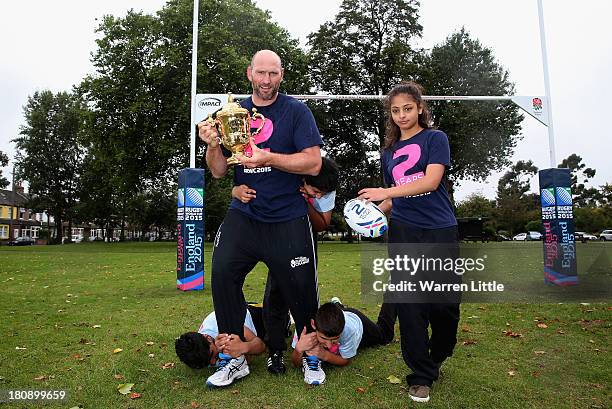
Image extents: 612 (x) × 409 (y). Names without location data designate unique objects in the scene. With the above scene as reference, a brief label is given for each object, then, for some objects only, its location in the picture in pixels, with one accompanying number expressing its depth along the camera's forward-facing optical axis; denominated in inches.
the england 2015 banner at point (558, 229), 360.5
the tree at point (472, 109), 1031.6
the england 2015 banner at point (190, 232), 346.3
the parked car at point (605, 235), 2122.7
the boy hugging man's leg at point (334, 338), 141.1
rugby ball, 133.9
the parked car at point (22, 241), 2093.0
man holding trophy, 134.2
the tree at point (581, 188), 2138.3
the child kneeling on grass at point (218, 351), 139.6
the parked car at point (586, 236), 2079.6
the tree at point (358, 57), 1049.5
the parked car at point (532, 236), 1932.8
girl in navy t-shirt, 127.7
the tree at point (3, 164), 1307.8
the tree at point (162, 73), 941.2
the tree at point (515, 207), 2050.9
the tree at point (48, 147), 1637.6
